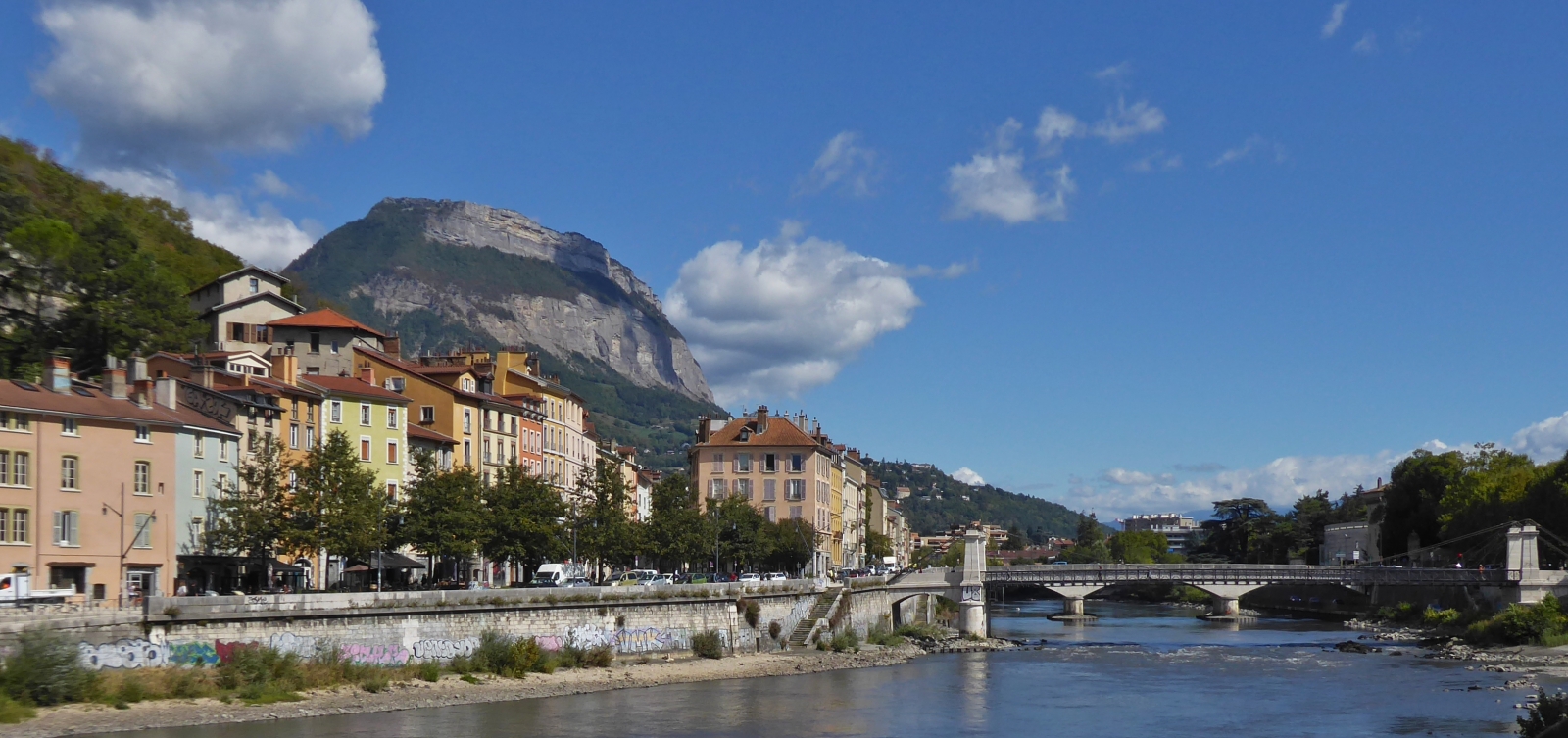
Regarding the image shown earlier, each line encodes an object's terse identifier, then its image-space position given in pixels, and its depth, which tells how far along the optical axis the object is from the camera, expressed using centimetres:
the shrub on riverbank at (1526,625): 7700
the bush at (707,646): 6394
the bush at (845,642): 7244
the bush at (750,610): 6806
